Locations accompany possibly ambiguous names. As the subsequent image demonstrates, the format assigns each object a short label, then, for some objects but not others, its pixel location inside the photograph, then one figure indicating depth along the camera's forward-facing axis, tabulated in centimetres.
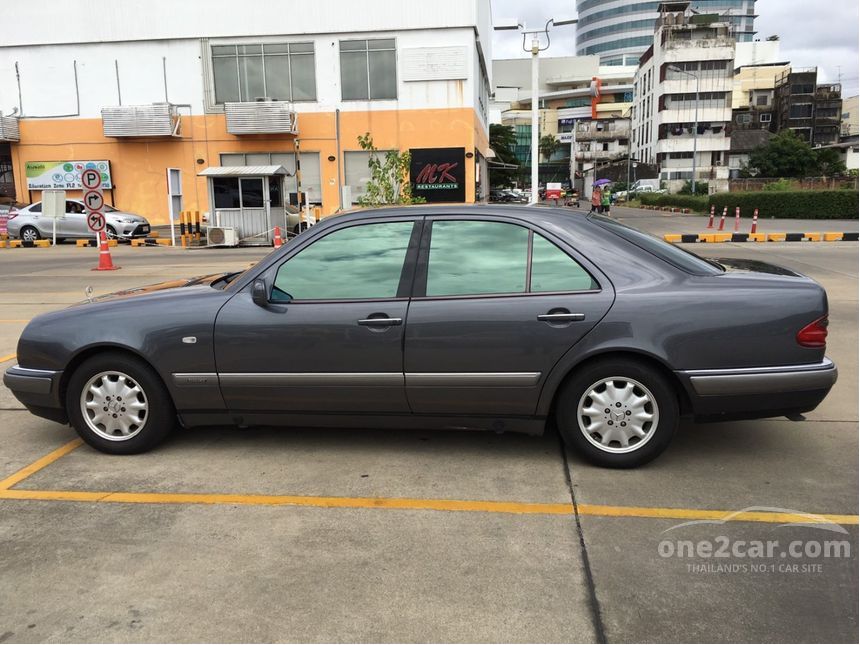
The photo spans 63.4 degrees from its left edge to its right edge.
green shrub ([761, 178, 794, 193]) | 3925
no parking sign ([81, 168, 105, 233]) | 1420
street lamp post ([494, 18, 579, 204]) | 1892
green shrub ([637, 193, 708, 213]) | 3881
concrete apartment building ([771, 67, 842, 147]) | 8898
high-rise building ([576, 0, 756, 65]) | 13212
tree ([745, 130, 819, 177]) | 6519
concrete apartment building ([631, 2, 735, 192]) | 7525
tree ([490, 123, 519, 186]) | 6819
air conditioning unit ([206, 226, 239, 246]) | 2300
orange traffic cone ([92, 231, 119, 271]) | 1558
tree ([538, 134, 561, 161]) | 12149
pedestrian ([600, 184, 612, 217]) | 3195
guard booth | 2366
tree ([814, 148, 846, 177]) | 6612
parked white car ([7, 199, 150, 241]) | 2430
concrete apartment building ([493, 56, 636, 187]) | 12556
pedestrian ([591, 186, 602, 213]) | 3106
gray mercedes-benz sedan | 391
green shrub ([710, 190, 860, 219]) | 3139
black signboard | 2872
